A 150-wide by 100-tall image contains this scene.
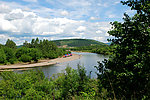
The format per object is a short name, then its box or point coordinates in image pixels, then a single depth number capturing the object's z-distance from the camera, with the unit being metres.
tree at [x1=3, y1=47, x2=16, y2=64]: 76.68
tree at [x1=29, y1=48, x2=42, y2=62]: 85.21
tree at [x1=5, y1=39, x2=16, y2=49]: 106.88
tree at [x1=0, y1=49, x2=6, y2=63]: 72.88
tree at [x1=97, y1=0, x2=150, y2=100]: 4.15
